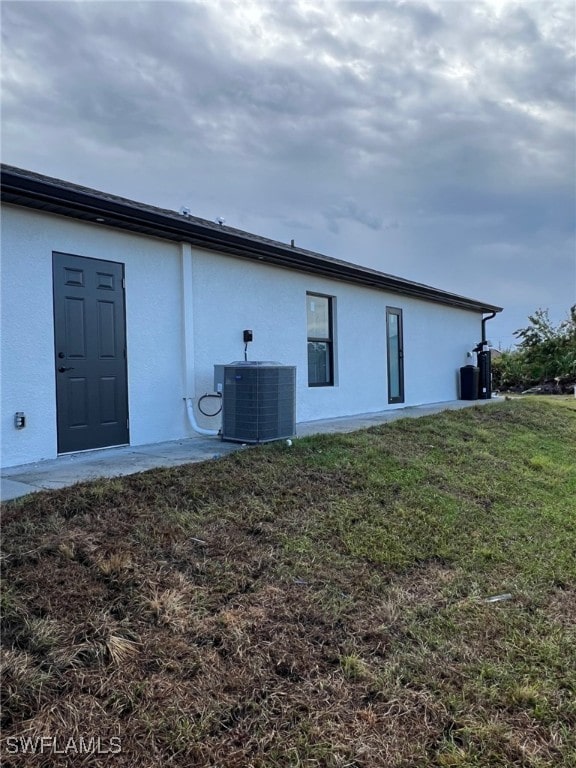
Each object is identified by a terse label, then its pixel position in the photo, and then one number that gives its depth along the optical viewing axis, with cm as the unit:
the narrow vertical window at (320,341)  855
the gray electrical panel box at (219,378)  595
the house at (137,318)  482
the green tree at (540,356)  1816
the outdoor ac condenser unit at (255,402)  566
